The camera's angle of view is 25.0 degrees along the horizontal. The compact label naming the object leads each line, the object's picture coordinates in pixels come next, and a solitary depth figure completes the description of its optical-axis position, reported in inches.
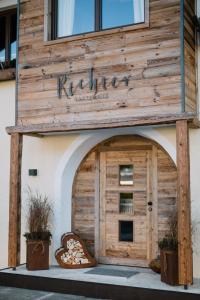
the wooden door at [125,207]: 283.6
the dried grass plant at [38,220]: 272.7
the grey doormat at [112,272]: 257.0
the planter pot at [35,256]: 267.7
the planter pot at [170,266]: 226.4
